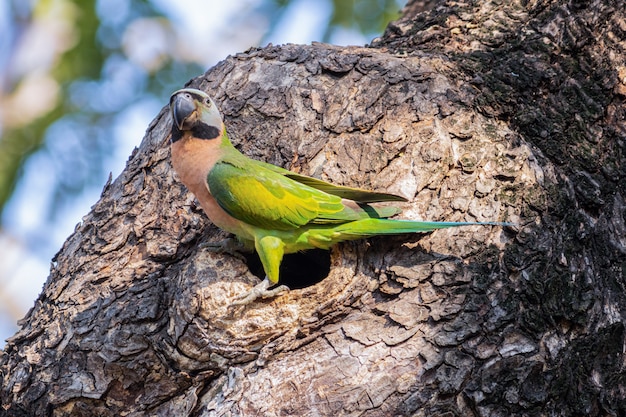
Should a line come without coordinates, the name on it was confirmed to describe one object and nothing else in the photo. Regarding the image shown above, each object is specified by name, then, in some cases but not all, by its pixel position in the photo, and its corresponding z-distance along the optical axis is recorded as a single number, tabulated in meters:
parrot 7.66
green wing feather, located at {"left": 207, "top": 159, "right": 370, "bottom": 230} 7.74
